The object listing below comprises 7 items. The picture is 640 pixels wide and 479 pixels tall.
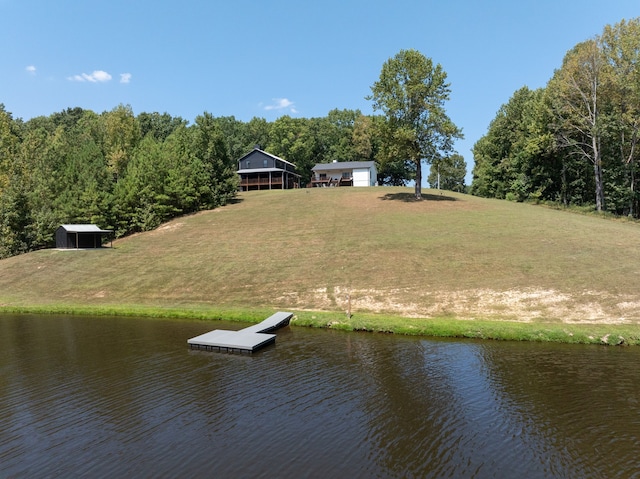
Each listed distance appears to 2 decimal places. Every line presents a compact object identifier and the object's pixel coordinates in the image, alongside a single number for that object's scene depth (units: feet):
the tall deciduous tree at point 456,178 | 513.04
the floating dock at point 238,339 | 67.70
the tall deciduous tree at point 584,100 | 184.03
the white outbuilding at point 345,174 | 309.63
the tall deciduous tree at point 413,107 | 197.36
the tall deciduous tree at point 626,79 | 177.00
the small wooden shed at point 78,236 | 167.12
